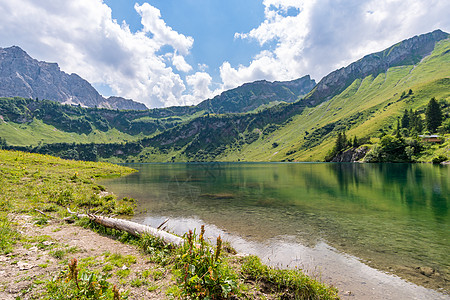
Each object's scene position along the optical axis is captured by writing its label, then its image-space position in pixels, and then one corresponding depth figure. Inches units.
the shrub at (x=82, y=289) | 269.9
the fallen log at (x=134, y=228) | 487.5
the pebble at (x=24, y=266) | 377.0
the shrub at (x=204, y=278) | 271.7
